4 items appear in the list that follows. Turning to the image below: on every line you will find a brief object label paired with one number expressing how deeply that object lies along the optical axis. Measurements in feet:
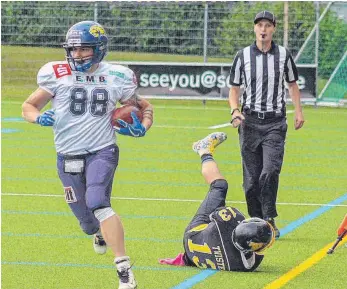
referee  63.46
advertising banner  166.40
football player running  51.01
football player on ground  50.85
